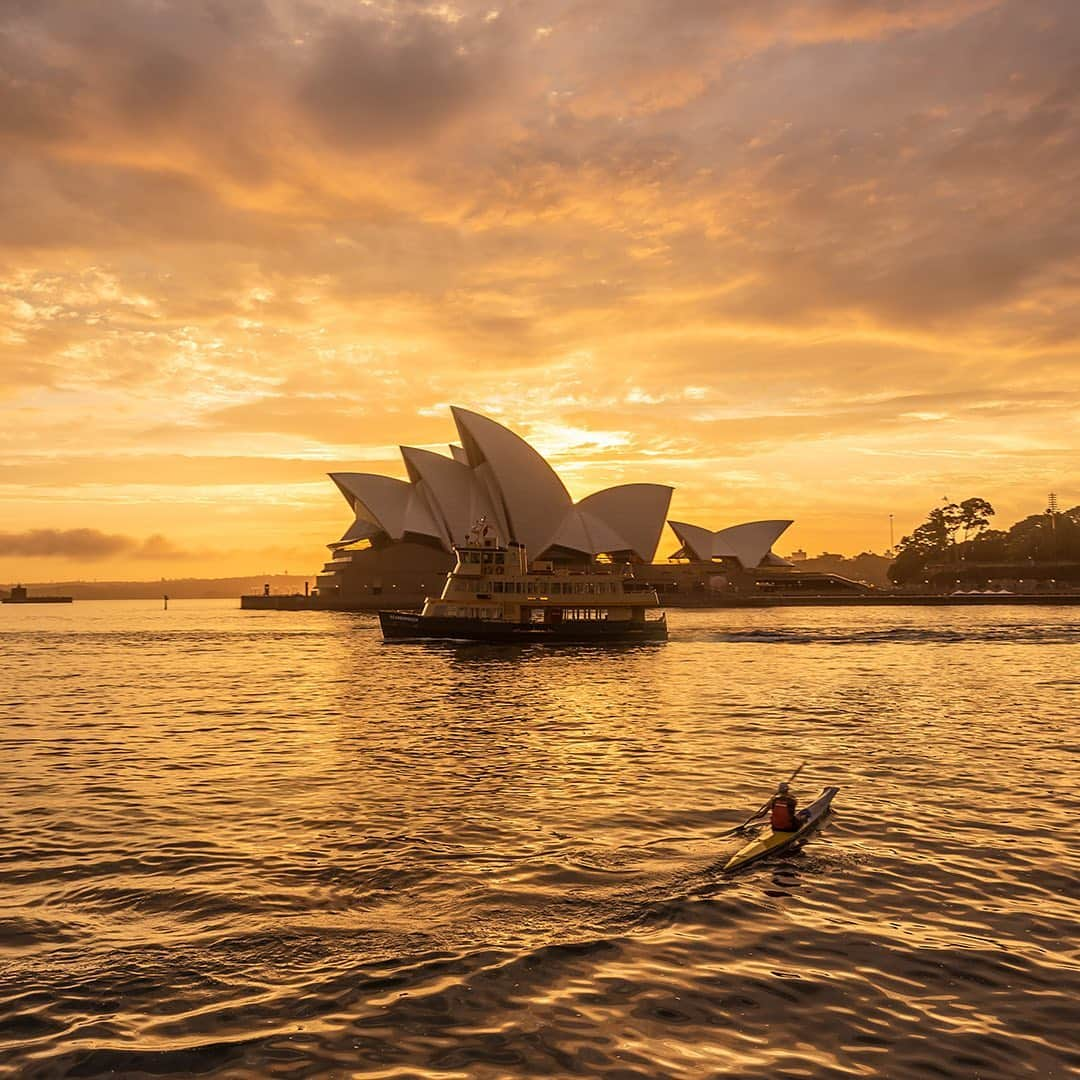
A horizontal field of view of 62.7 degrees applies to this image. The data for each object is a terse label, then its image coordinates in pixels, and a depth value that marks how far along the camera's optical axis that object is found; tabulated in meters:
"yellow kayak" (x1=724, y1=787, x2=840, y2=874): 14.80
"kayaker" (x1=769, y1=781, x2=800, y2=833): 15.70
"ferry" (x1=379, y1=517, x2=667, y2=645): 65.19
